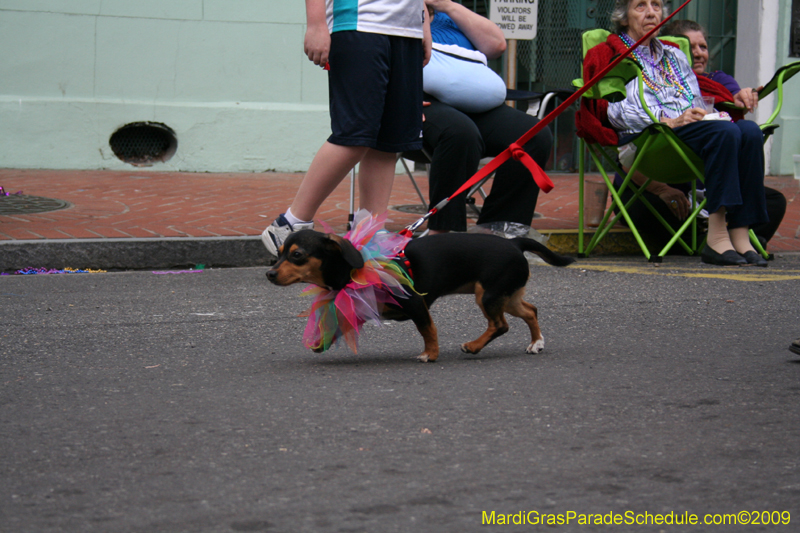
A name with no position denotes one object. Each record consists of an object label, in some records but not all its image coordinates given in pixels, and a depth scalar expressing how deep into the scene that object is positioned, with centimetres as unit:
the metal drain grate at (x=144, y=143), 869
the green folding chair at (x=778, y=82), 536
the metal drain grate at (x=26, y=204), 591
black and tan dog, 276
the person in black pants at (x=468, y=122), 482
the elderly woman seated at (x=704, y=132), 503
